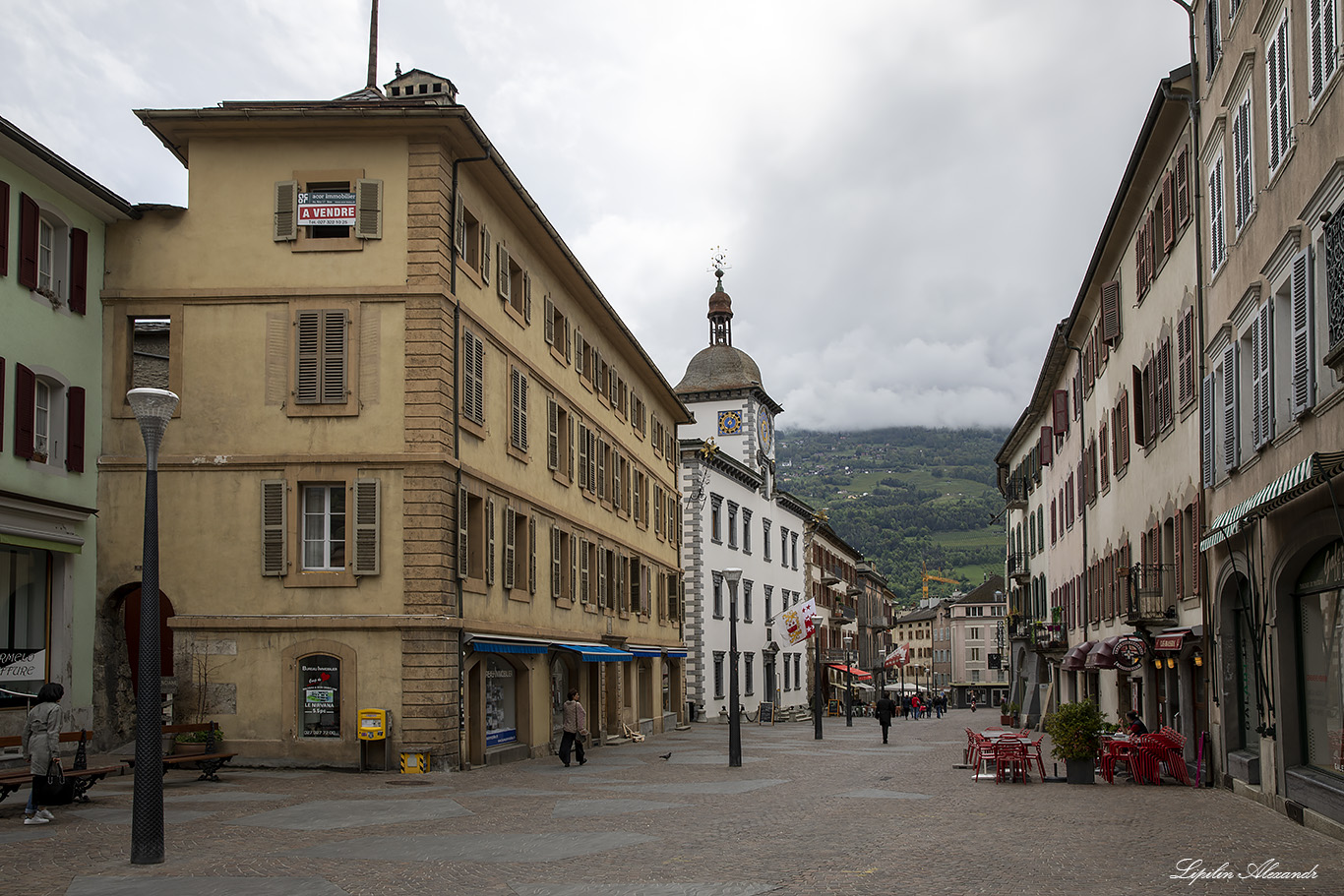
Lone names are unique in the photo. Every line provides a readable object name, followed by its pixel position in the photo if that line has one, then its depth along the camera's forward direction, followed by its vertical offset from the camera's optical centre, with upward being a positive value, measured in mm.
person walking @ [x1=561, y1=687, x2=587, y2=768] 26750 -2572
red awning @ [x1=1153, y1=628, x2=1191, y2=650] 22938 -873
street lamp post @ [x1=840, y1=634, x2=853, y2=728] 58969 -4559
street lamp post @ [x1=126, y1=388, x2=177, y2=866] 12414 -1266
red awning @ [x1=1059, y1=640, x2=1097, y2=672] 31406 -1601
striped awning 13172 +1049
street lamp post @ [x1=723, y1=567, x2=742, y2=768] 28050 -2669
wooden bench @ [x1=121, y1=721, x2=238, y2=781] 20527 -2439
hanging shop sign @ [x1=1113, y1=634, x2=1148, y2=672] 25578 -1204
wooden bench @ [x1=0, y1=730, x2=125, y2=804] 16078 -2175
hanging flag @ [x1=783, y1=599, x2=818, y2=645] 42094 -893
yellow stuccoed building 23766 +3054
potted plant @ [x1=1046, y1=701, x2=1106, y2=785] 22630 -2516
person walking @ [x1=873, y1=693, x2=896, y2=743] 42000 -3720
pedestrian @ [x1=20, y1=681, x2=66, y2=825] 15570 -1643
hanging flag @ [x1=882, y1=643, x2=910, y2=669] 92500 -4567
